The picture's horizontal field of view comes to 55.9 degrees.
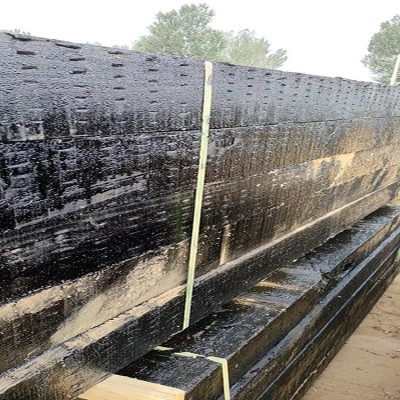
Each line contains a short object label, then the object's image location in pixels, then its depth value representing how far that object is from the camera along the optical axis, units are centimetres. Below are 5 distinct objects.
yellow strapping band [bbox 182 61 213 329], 148
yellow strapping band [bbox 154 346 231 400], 160
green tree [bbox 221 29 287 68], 3822
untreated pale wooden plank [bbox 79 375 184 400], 136
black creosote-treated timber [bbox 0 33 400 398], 101
